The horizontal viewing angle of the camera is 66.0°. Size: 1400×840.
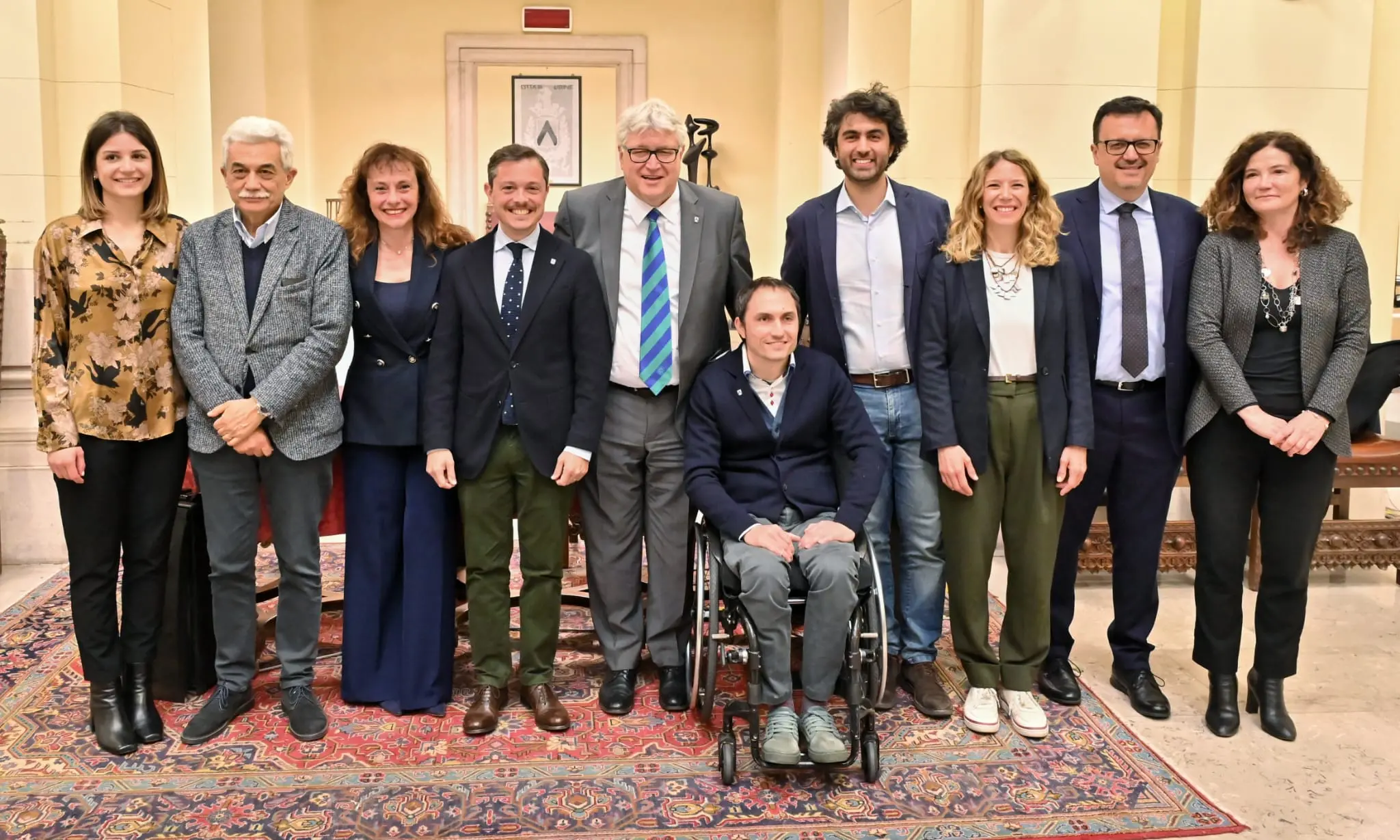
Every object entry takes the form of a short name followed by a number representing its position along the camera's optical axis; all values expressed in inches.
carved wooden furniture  179.2
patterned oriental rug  103.6
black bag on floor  131.0
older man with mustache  115.6
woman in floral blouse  113.2
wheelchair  110.7
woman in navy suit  123.0
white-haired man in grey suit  127.1
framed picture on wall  311.1
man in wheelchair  112.0
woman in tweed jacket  118.9
